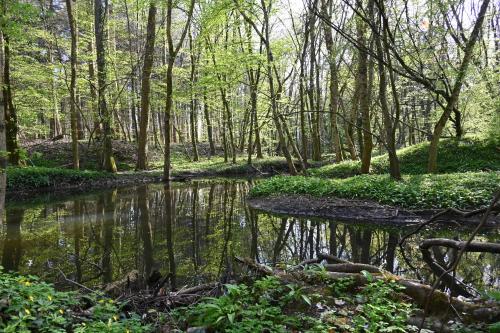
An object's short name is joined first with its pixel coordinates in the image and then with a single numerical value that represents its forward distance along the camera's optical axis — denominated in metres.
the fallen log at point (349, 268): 4.27
